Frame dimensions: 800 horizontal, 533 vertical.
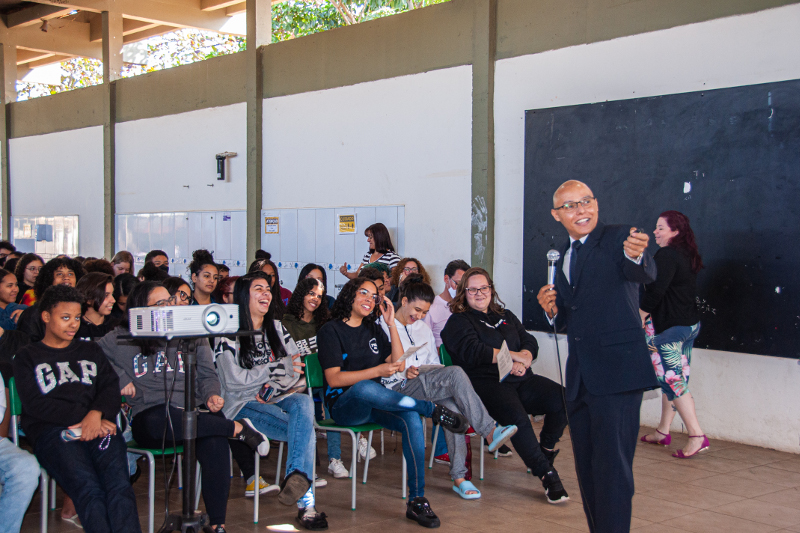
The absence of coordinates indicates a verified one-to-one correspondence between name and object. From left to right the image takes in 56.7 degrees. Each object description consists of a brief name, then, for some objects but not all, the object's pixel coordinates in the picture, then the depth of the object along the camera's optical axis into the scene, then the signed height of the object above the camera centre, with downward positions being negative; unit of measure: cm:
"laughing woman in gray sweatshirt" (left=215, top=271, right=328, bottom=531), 373 -75
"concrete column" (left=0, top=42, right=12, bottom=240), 1291 +220
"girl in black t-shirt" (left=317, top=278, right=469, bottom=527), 390 -76
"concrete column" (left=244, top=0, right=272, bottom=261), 872 +132
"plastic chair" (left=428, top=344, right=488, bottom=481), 483 -76
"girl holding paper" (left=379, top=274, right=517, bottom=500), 417 -82
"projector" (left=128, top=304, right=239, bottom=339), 270 -30
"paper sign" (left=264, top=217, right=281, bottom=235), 859 +17
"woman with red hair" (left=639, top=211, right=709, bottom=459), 504 -52
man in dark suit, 283 -43
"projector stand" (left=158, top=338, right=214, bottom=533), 292 -81
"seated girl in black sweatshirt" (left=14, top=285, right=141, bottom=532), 310 -77
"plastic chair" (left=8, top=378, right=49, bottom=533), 334 -90
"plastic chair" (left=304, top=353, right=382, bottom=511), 397 -101
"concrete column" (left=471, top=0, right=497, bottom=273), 660 +99
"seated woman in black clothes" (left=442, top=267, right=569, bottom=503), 439 -71
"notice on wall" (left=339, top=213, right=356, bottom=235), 781 +18
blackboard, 502 +44
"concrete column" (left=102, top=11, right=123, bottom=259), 1080 +138
